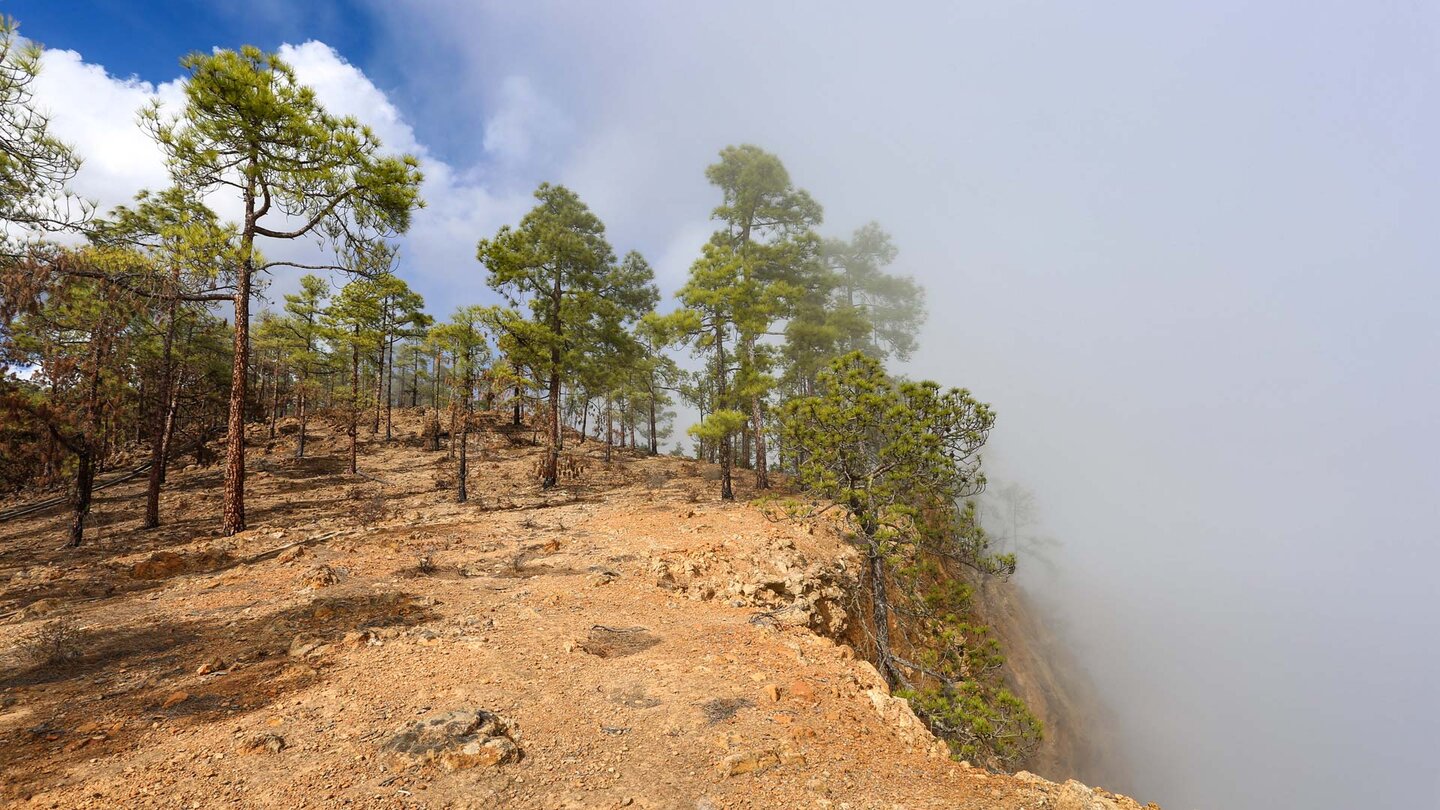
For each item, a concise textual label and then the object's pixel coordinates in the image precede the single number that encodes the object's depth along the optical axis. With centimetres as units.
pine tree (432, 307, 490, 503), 1866
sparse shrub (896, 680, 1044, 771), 837
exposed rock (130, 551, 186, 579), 1027
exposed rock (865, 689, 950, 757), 591
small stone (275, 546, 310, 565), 1084
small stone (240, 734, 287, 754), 474
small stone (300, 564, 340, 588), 945
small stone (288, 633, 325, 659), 681
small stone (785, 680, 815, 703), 654
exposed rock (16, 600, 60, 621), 814
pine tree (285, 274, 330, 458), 2322
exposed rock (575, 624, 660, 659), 768
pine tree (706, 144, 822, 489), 1956
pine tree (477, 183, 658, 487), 1964
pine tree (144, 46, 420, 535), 1177
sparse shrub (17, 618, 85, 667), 643
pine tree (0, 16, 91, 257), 743
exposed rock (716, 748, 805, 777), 499
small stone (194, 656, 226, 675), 626
